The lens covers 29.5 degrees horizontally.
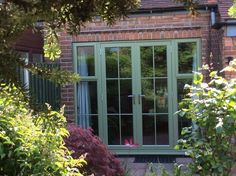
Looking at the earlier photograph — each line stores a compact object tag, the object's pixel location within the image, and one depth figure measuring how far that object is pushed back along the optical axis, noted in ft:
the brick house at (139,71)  28.55
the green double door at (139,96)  29.35
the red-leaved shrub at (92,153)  14.75
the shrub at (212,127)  14.37
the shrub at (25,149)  9.86
